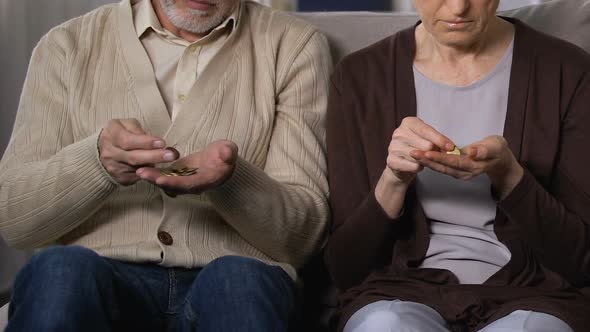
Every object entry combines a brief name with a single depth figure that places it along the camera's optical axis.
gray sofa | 2.85
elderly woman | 2.53
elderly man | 2.52
